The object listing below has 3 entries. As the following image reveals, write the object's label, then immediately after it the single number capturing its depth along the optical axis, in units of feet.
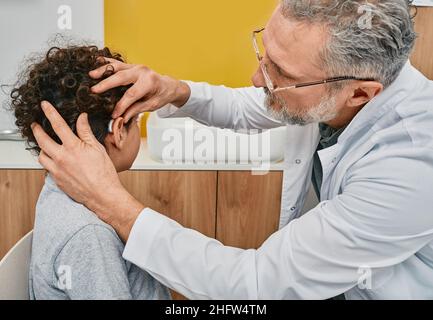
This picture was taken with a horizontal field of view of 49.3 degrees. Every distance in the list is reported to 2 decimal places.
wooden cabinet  5.14
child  2.68
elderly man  2.79
